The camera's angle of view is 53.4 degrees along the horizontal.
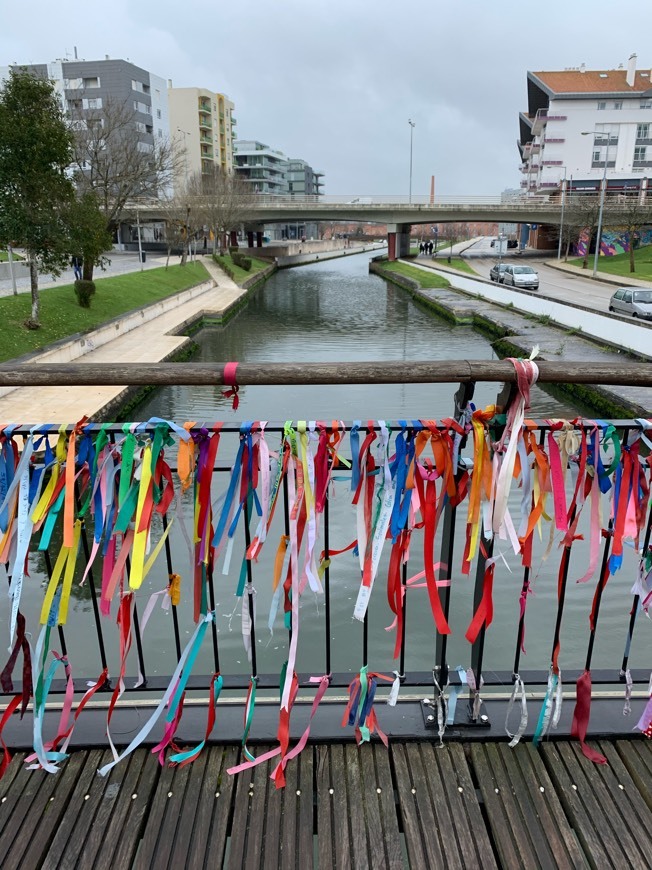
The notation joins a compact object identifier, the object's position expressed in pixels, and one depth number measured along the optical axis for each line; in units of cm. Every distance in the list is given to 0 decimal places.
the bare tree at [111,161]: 2561
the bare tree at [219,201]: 4553
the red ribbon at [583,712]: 234
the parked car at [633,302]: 2022
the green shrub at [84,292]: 1969
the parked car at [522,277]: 3031
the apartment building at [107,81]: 6062
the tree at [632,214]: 3815
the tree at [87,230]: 1638
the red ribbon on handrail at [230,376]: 210
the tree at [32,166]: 1451
